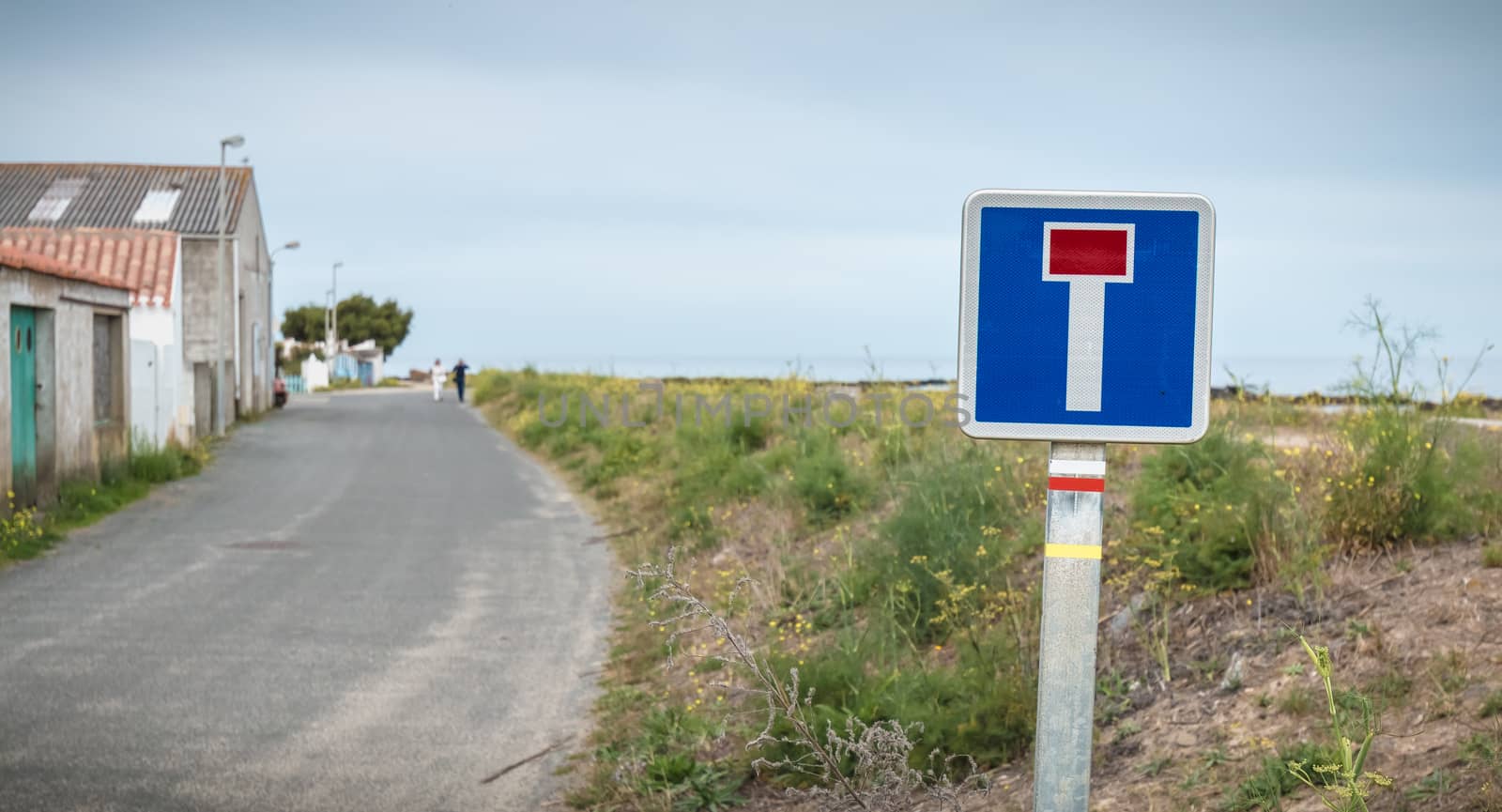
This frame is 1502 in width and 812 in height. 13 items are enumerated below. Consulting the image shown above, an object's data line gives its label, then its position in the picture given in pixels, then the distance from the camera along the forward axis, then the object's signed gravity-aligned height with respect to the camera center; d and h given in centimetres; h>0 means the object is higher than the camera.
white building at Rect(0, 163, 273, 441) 2434 +190
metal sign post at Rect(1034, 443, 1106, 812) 293 -63
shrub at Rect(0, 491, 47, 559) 1269 -204
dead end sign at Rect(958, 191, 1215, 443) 295 +9
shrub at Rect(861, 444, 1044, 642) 770 -125
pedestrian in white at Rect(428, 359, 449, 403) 4900 -125
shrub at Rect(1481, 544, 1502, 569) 595 -93
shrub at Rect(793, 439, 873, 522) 1184 -129
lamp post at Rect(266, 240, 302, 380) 4247 +246
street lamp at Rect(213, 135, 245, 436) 2817 +6
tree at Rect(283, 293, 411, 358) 9988 +172
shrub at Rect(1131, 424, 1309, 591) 672 -89
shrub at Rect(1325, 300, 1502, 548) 661 -66
